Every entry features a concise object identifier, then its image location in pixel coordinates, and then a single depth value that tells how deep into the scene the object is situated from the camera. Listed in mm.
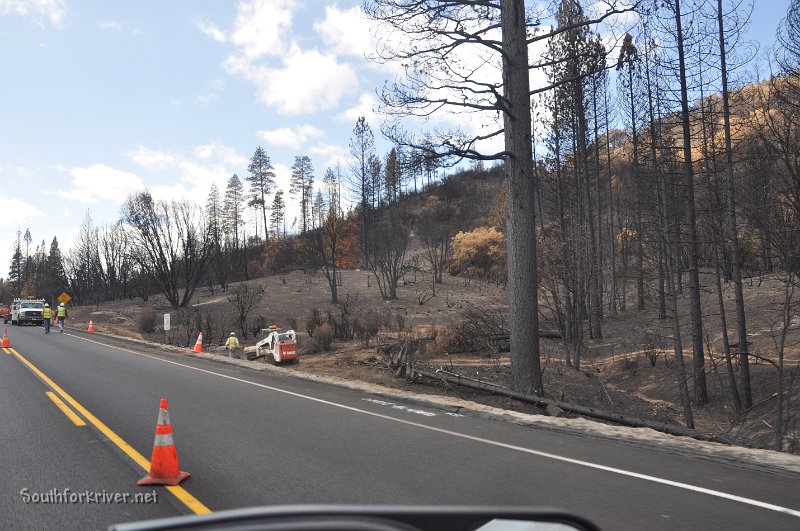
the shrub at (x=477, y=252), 64438
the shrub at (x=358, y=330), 24528
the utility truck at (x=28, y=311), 42031
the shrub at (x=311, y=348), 21797
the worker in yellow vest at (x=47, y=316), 30484
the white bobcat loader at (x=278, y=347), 18156
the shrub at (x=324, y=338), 21797
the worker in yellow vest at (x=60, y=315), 32188
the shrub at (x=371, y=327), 24375
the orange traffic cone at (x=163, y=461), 5199
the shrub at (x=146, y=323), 37562
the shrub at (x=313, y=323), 26725
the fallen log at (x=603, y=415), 10109
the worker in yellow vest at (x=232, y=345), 19859
